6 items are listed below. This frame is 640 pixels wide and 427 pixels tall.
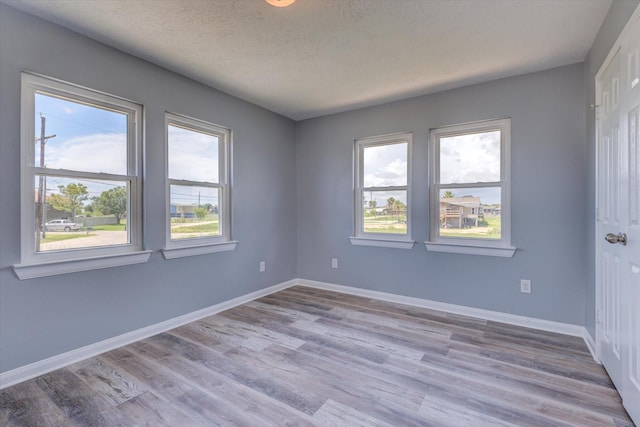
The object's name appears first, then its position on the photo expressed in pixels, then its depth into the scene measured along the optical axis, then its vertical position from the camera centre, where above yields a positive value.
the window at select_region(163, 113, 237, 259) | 2.88 +0.27
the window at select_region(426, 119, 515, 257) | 2.95 +0.25
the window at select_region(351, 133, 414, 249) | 3.55 +0.27
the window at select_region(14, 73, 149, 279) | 2.01 +0.26
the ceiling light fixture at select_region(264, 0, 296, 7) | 1.77 +1.27
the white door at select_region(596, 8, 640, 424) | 1.49 -0.02
